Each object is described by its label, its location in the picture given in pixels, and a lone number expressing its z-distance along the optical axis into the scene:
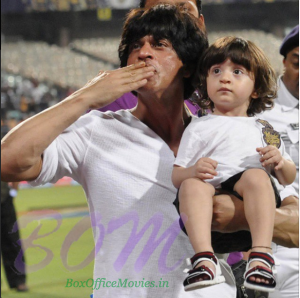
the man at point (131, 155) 3.72
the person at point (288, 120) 6.97
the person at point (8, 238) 11.91
